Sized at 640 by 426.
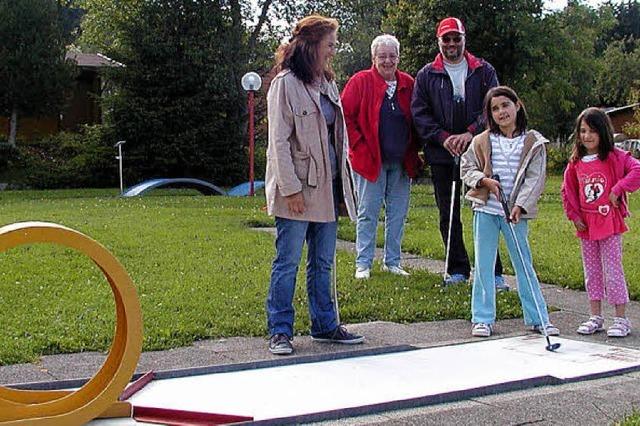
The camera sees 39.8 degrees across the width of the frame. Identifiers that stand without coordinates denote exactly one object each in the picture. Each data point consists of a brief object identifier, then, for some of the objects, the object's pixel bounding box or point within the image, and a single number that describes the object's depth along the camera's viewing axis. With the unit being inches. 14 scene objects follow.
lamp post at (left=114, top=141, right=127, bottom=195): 899.3
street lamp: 787.4
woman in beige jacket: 205.6
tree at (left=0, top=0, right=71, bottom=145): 1071.0
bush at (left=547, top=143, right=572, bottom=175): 1475.1
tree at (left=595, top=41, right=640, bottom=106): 2257.6
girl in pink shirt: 233.5
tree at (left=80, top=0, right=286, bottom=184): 1014.4
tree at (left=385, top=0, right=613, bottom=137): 1064.2
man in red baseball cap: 288.4
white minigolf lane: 161.5
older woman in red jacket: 302.8
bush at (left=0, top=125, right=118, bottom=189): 1016.2
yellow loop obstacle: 140.0
